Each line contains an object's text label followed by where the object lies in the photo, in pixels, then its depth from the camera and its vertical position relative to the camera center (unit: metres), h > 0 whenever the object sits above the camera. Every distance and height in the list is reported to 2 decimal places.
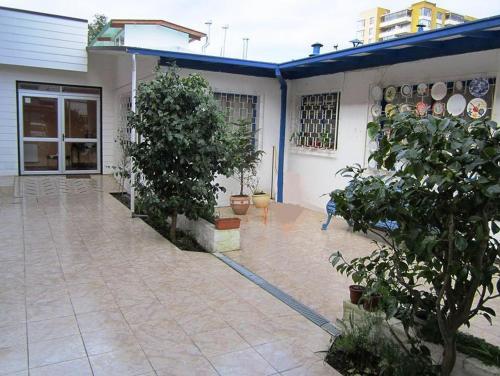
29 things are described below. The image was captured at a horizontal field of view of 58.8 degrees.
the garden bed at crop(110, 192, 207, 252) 5.54 -1.31
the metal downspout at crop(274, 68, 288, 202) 8.87 +0.02
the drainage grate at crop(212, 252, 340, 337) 3.40 -1.38
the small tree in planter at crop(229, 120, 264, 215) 7.59 -0.29
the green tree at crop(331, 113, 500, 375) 1.94 -0.31
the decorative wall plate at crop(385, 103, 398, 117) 6.68 +0.63
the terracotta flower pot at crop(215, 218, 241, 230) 5.38 -1.01
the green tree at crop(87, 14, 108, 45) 26.28 +6.91
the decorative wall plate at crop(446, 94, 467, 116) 5.62 +0.58
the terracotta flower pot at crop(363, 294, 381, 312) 2.87 -1.03
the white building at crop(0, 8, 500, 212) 5.86 +0.93
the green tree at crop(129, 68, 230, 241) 5.30 -0.07
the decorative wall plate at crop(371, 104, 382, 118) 6.93 +0.57
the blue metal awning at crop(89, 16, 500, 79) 5.03 +1.33
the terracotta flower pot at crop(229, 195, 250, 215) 7.57 -1.07
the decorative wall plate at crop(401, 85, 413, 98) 6.40 +0.82
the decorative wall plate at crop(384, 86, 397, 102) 6.63 +0.81
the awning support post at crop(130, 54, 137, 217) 6.73 -0.01
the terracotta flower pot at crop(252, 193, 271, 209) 8.09 -1.05
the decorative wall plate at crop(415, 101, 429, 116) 6.11 +0.57
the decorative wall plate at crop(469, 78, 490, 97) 5.38 +0.78
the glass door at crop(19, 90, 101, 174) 10.32 +0.03
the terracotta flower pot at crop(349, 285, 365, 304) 3.08 -1.02
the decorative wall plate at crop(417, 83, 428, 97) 6.16 +0.83
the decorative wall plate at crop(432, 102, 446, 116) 5.90 +0.55
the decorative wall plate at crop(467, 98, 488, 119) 5.37 +0.53
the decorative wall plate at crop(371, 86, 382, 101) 6.87 +0.83
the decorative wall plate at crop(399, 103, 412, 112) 6.08 +0.57
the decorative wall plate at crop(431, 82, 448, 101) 5.87 +0.78
